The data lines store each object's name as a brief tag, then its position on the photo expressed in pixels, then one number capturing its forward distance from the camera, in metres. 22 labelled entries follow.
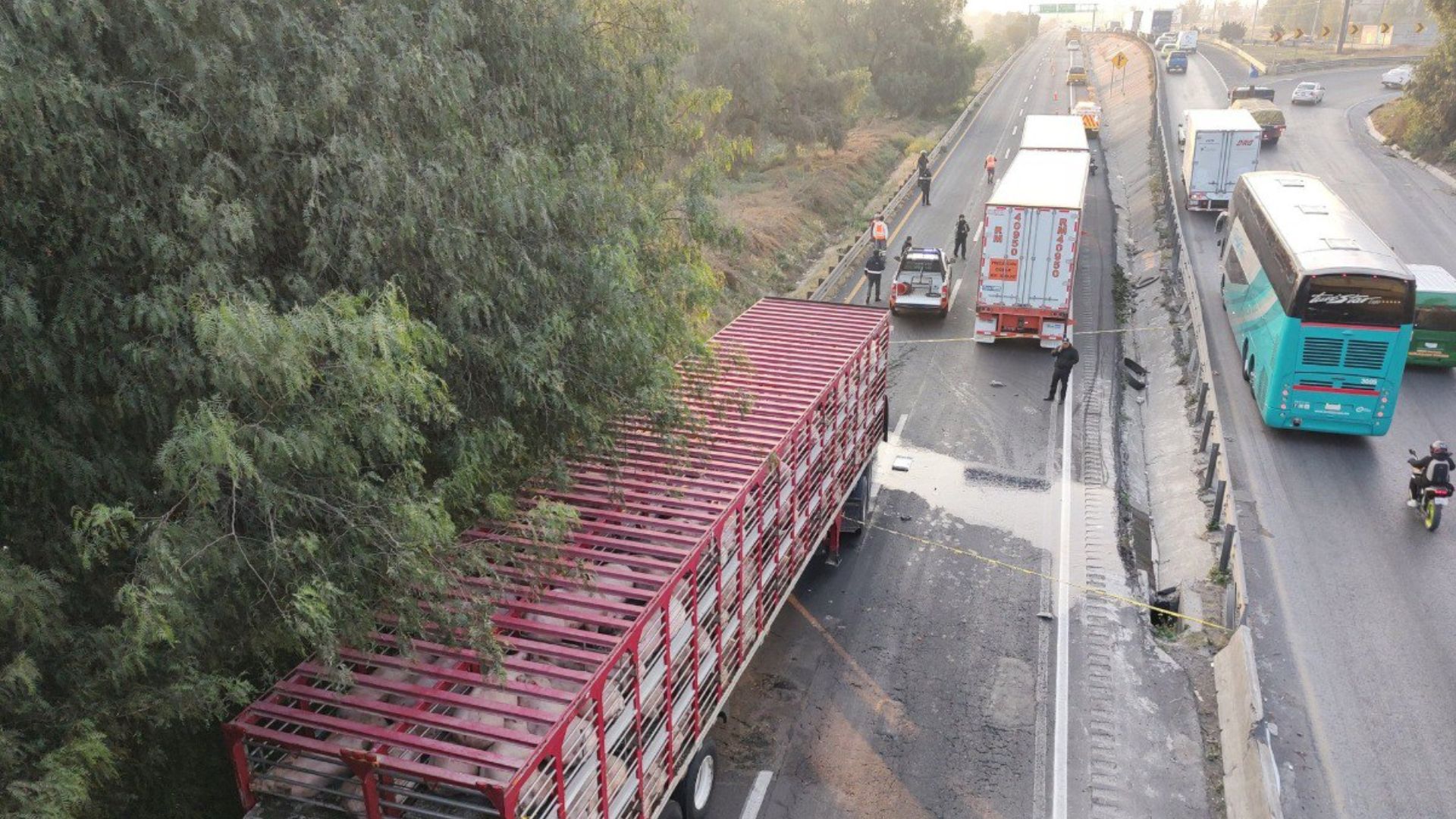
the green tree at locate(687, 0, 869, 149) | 37.56
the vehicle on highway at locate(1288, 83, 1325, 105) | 56.78
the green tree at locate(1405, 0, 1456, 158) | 42.09
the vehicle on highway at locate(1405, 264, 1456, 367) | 20.23
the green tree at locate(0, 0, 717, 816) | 5.46
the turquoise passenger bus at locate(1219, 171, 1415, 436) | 16.00
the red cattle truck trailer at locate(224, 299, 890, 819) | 6.05
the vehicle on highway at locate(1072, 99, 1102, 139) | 50.88
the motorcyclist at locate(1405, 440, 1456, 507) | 14.59
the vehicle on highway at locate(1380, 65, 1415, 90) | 58.91
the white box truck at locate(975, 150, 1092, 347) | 21.55
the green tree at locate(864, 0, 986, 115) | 57.91
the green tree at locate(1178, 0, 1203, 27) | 175.12
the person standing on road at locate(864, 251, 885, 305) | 25.83
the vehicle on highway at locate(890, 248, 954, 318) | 25.05
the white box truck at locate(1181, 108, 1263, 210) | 33.56
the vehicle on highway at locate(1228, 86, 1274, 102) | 57.06
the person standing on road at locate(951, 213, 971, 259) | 29.92
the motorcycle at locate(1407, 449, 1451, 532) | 14.64
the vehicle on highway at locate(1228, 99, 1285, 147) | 46.84
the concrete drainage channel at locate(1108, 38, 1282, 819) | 9.80
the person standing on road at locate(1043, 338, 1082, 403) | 19.47
